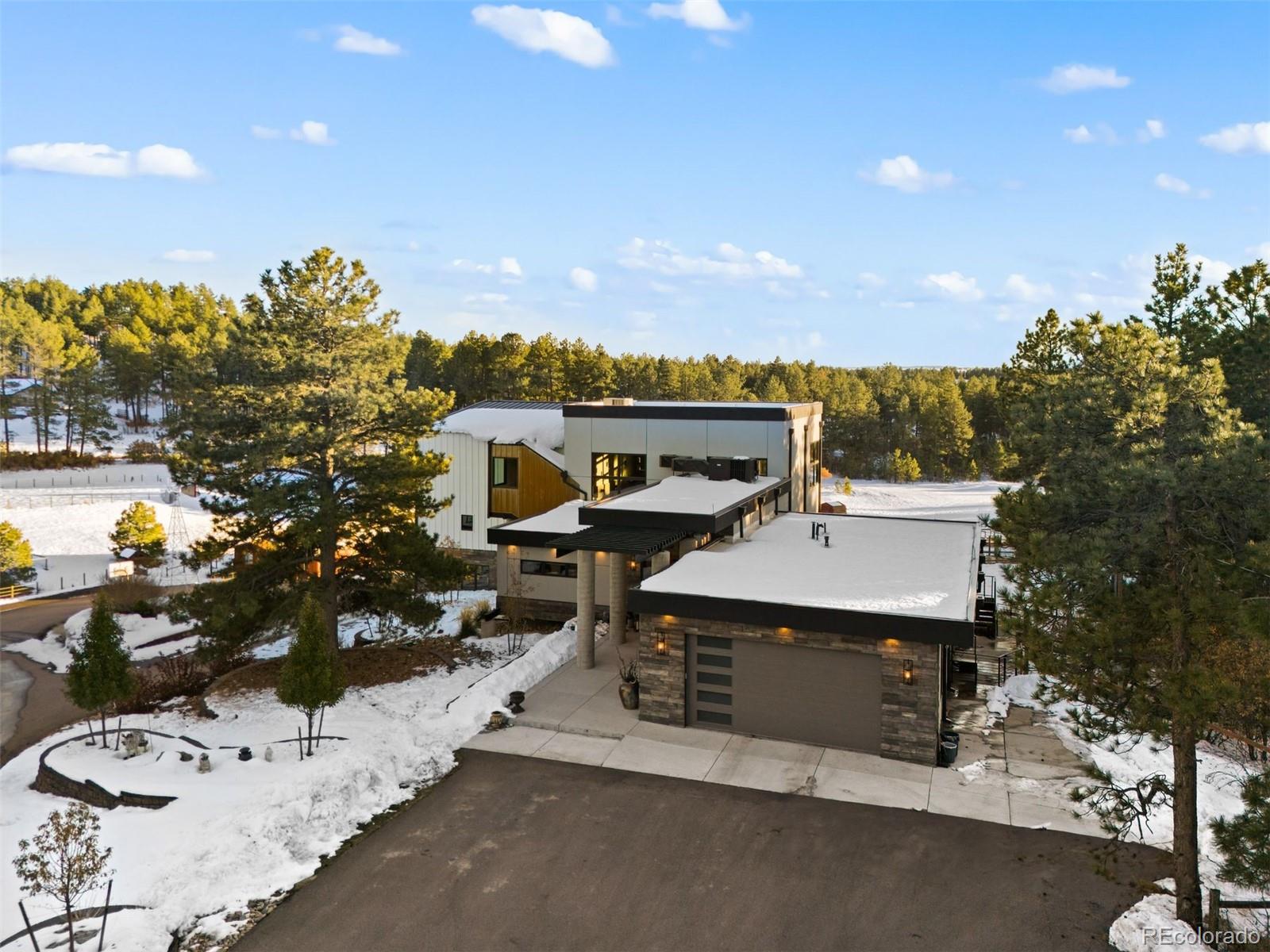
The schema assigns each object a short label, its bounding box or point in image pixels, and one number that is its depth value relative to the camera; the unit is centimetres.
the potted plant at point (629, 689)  1859
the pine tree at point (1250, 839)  884
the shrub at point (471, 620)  2645
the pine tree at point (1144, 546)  959
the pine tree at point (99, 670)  1700
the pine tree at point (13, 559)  3859
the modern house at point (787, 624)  1595
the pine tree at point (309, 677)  1619
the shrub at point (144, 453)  7875
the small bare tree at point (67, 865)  1009
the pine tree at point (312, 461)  2105
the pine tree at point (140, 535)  4428
